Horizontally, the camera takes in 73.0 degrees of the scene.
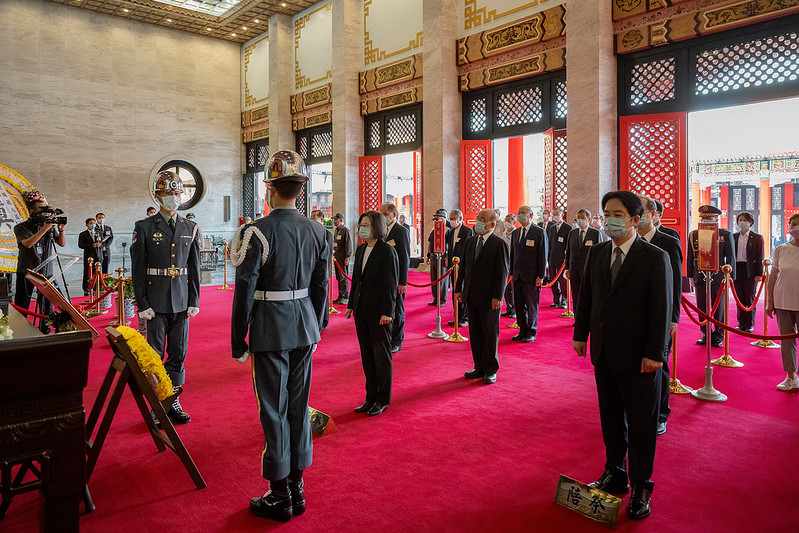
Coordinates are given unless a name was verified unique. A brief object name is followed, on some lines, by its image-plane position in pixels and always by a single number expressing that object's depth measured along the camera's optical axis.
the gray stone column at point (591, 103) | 8.95
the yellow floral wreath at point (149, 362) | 2.97
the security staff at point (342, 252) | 9.65
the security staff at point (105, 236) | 11.98
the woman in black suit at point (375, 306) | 4.17
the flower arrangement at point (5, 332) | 2.10
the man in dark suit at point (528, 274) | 6.77
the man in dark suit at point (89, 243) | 11.34
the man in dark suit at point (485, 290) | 4.93
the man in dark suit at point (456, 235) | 8.65
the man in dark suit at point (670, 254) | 3.73
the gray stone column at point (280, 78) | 16.14
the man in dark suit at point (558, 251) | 8.93
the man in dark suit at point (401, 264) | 6.23
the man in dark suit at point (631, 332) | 2.64
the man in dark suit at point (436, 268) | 9.31
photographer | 5.99
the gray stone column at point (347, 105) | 13.91
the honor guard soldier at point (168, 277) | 3.96
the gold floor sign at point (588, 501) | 2.60
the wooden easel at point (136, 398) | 2.86
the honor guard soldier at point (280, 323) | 2.65
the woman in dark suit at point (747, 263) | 6.49
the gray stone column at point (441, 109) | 11.51
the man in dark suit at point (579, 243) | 7.30
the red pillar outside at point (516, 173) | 17.28
